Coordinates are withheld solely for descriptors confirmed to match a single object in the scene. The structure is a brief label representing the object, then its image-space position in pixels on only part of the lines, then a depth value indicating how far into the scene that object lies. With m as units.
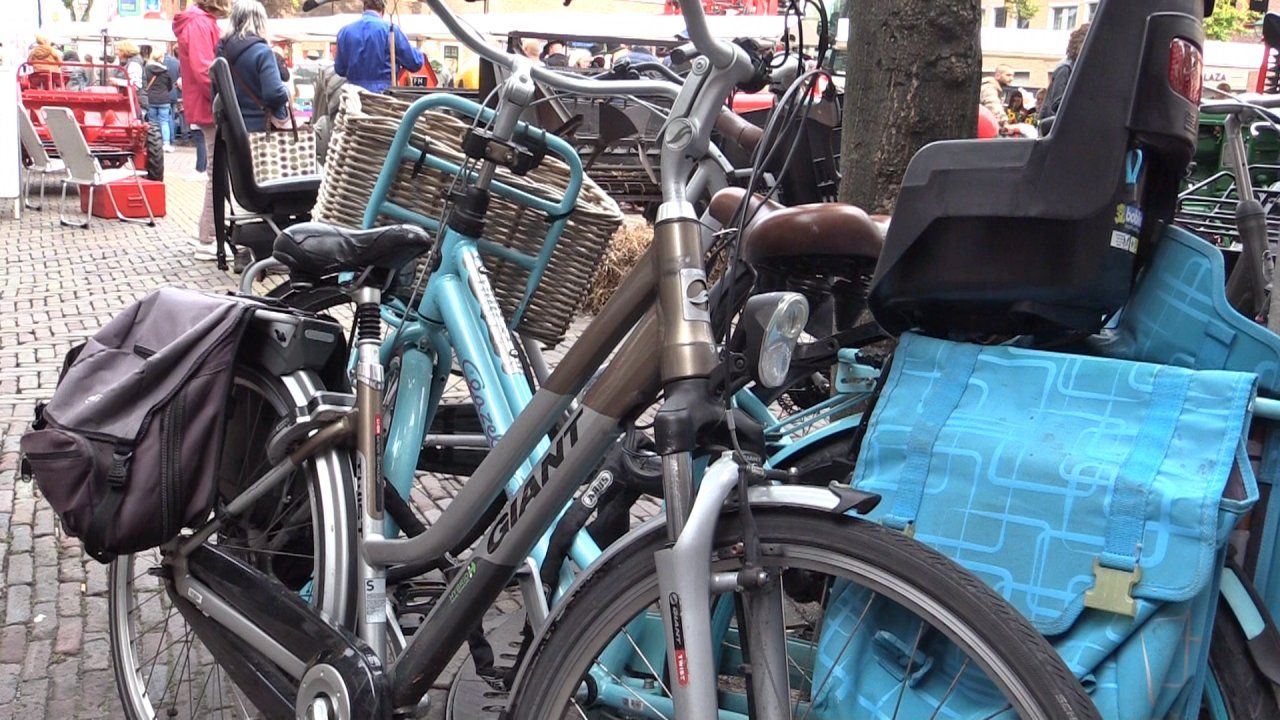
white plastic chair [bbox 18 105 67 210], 12.66
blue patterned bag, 1.70
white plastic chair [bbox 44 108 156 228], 11.63
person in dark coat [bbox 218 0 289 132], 9.04
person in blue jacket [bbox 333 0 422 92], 9.58
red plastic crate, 12.30
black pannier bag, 2.49
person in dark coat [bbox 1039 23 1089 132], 5.10
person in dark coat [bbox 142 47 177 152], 22.72
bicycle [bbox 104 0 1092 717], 1.68
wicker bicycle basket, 3.30
